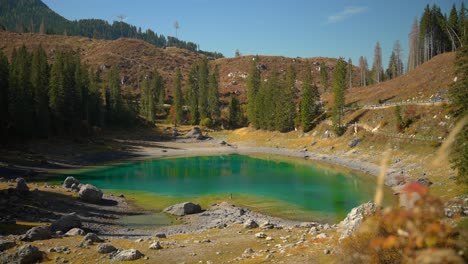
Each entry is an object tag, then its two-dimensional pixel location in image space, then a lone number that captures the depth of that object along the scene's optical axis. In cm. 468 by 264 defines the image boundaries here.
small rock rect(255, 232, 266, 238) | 2756
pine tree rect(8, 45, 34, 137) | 8494
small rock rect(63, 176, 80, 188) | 4994
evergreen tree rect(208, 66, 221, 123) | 15225
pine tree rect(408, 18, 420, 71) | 14142
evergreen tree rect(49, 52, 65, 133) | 9975
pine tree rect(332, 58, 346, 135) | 9544
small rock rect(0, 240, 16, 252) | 2364
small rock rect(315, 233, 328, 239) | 2478
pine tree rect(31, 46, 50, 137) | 9050
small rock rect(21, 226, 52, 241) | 2644
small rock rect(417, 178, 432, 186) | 4844
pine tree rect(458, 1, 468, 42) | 3704
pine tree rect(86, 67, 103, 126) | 11981
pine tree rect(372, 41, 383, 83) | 15538
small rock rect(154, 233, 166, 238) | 3012
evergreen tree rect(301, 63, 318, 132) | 10988
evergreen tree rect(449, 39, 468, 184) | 3412
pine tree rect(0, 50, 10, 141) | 8144
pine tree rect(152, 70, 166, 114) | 16875
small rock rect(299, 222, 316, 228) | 3219
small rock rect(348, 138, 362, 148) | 8594
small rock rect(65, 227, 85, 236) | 2909
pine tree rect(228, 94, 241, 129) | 14675
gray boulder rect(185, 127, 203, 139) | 12870
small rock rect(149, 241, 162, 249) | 2533
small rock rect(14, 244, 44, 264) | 2186
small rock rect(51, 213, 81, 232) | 3091
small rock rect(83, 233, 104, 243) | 2612
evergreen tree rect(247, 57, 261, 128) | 13371
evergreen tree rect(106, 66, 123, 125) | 13388
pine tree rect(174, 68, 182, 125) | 15112
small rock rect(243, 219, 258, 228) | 3185
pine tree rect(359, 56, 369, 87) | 16192
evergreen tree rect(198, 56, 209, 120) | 15425
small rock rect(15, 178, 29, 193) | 4111
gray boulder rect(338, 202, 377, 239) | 2156
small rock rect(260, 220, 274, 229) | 3103
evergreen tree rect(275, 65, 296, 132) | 11894
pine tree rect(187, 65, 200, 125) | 15262
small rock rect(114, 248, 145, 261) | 2264
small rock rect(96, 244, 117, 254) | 2397
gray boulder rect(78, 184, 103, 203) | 4466
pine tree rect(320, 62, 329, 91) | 15812
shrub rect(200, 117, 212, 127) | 14738
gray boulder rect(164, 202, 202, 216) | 4188
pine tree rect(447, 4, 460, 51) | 12231
